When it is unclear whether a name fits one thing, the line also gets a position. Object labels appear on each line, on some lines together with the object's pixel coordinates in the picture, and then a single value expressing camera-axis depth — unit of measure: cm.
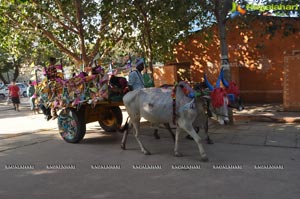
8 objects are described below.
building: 1245
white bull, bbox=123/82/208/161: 586
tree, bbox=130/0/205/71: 909
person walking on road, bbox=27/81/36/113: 1558
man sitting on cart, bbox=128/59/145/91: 701
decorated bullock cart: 700
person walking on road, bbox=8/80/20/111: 1733
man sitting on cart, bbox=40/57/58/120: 794
